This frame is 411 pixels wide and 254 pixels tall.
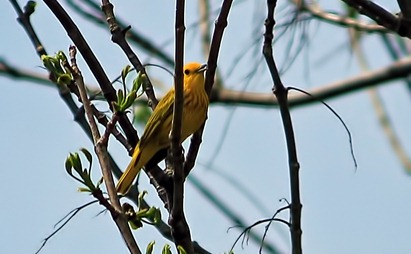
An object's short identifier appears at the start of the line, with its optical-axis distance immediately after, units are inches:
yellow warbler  314.4
